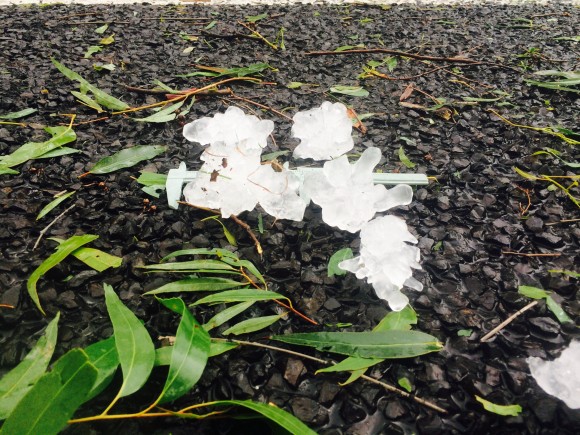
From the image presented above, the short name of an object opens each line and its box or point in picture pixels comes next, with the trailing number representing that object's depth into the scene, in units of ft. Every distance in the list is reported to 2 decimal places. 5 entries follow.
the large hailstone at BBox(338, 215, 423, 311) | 1.05
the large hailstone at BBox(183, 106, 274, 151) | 1.34
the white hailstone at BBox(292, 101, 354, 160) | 1.37
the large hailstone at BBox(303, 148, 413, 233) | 1.16
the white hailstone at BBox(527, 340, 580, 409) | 0.91
